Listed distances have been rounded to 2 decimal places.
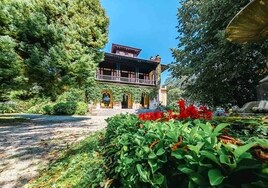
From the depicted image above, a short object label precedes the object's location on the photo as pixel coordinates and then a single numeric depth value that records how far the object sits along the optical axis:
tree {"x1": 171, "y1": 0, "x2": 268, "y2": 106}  6.45
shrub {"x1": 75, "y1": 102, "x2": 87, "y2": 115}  13.91
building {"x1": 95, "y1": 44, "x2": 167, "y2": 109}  19.29
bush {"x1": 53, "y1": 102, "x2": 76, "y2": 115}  13.65
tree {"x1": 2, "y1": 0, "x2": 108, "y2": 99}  7.18
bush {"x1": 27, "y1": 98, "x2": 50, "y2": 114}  15.54
